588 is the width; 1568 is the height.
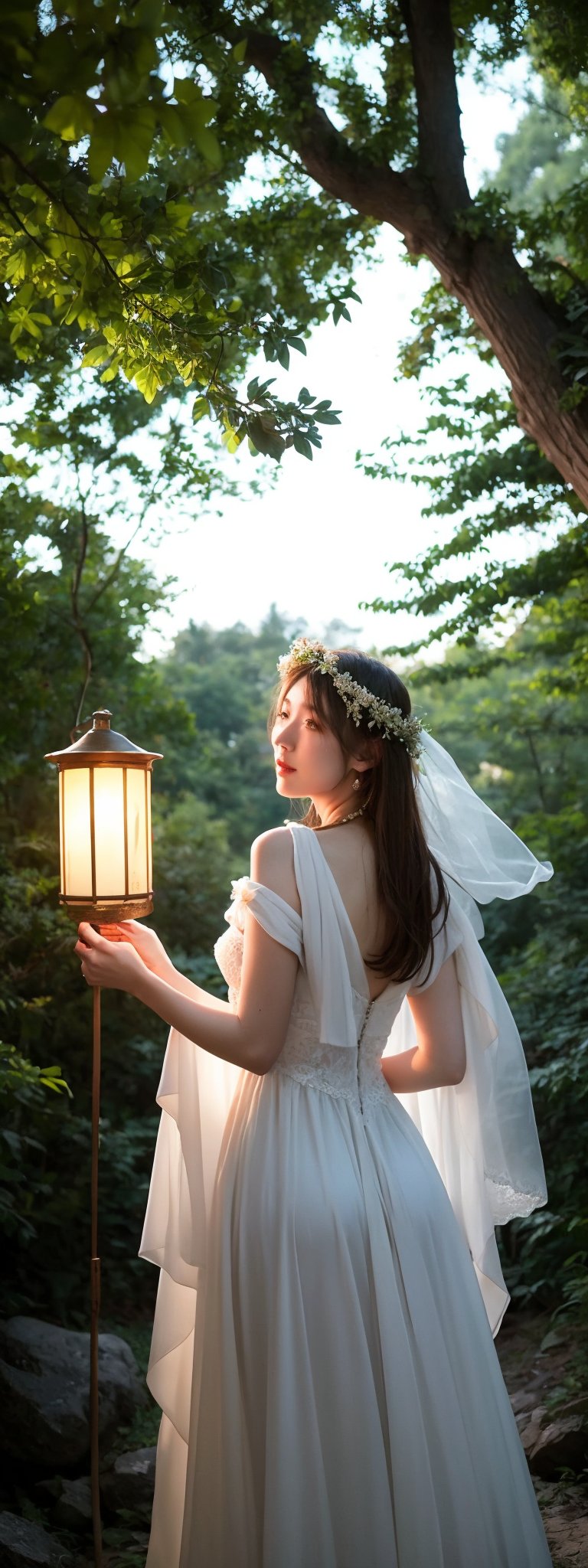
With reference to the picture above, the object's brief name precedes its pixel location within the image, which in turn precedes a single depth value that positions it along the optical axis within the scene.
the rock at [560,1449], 3.12
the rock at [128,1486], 3.30
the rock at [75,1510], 3.09
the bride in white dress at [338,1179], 1.84
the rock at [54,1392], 3.30
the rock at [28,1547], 2.61
